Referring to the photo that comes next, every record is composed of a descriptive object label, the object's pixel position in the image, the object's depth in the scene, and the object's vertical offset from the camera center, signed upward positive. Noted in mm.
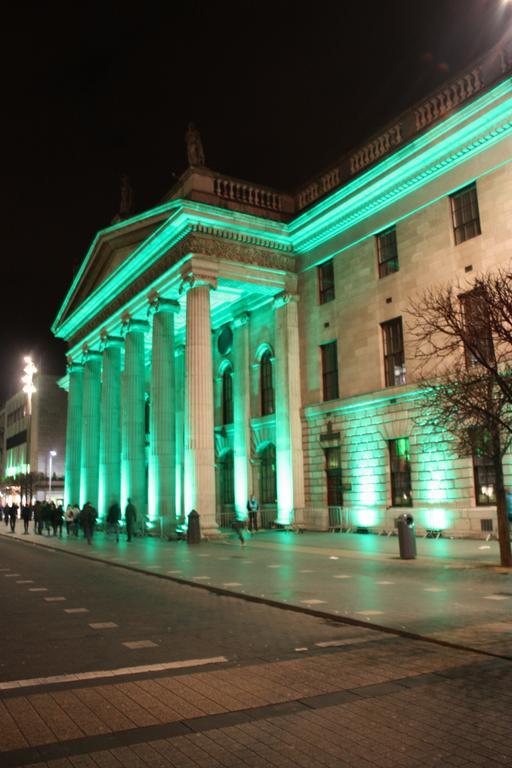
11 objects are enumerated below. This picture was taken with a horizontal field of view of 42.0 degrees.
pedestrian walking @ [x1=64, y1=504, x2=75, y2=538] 33684 -1304
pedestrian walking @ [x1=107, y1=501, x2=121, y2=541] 32875 -1109
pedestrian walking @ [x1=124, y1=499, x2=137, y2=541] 28808 -1117
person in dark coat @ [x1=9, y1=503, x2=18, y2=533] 38250 -1147
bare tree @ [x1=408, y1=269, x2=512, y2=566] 12148 +1763
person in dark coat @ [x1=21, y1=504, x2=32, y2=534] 35625 -1036
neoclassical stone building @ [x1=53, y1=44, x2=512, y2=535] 24000 +7718
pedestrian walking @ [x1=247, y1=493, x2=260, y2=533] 31016 -1183
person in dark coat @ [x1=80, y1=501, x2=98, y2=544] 27516 -1135
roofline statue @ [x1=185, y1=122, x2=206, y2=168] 31344 +15991
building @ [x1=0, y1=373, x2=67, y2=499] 79188 +7542
